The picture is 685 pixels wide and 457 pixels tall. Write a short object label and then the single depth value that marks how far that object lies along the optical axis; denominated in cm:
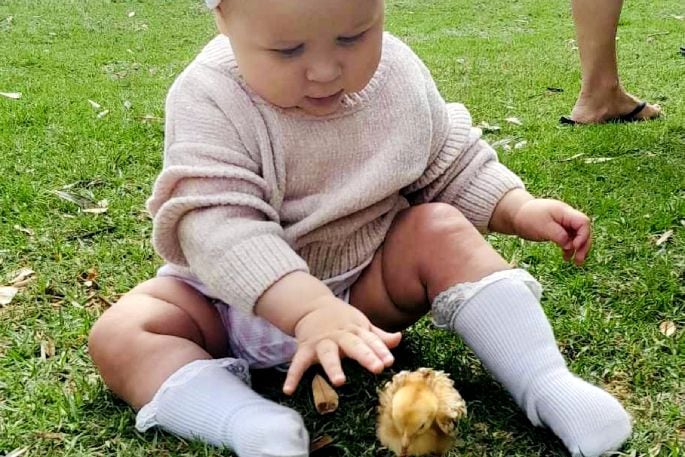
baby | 132
